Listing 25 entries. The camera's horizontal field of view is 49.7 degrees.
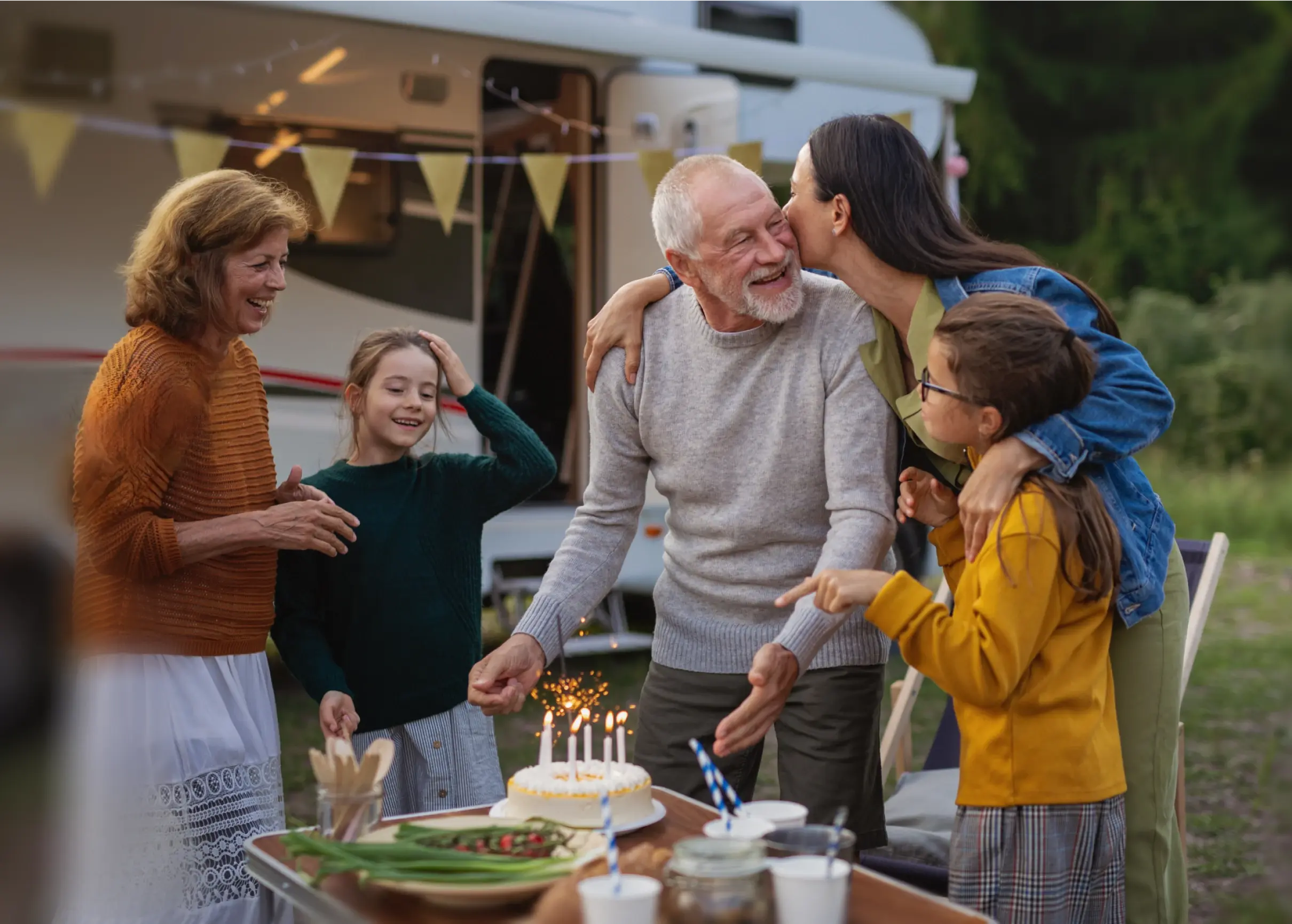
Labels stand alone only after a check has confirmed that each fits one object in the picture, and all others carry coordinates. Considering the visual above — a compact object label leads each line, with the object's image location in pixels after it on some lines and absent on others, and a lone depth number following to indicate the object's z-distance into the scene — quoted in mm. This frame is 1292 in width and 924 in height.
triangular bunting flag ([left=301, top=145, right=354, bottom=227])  5129
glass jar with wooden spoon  1754
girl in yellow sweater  1799
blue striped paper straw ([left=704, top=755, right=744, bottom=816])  1672
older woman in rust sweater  2170
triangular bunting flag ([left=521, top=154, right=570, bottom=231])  5547
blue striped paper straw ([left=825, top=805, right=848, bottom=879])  1444
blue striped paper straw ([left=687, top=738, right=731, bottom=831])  1647
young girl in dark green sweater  2535
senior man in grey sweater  2236
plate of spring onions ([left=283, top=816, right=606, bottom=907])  1579
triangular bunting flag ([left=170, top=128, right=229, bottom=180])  5051
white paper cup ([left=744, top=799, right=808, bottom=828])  1706
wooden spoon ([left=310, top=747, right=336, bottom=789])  1752
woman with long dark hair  1926
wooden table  1550
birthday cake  1866
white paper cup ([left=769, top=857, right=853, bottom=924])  1434
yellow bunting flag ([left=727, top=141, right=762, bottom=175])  5766
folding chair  2645
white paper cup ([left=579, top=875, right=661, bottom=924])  1403
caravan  5086
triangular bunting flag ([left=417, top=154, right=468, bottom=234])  5387
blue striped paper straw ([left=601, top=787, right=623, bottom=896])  1454
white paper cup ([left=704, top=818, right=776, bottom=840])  1619
